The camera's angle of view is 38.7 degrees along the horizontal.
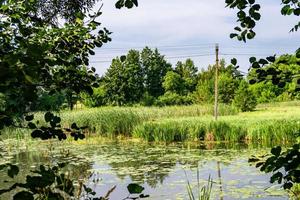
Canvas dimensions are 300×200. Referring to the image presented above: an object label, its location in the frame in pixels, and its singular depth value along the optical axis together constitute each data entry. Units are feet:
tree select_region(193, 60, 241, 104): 119.55
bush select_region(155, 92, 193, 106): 149.59
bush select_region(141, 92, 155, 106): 148.97
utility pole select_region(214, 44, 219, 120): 77.74
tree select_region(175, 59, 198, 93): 182.70
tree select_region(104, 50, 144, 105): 151.84
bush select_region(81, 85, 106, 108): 152.58
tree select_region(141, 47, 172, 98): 180.04
